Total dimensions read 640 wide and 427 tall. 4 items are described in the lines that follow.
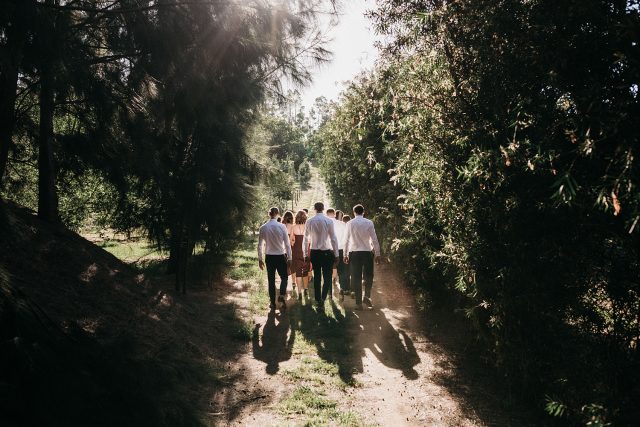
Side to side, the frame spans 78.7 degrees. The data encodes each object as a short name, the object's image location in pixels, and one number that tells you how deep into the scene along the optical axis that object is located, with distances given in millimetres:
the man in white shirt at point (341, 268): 9109
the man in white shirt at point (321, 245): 7918
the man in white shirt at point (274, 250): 7543
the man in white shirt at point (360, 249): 7816
